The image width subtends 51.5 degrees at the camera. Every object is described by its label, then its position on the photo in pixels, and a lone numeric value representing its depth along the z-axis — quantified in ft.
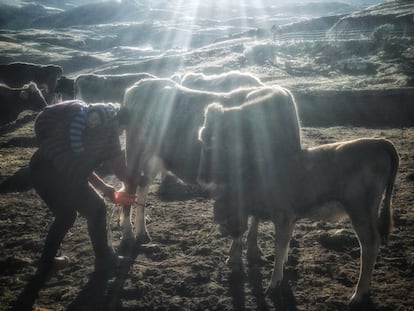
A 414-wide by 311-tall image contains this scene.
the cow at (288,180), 14.80
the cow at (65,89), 69.82
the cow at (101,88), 63.31
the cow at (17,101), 50.72
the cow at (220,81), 28.87
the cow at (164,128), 19.58
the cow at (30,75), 72.08
